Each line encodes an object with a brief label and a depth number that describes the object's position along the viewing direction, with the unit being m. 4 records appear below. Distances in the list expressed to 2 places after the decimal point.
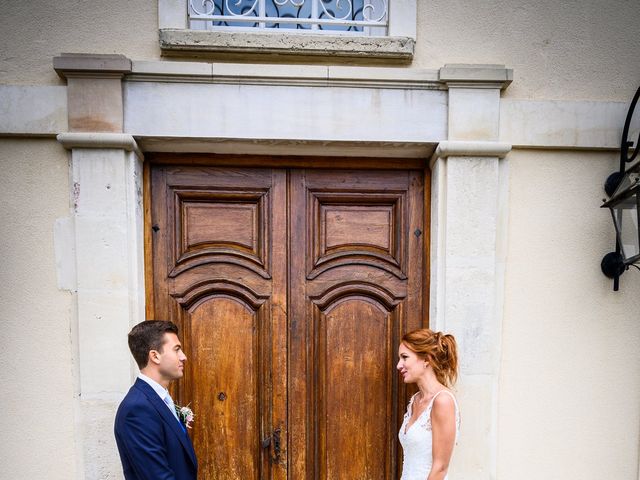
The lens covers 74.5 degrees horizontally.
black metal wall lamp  2.19
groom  1.87
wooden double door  2.56
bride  2.07
